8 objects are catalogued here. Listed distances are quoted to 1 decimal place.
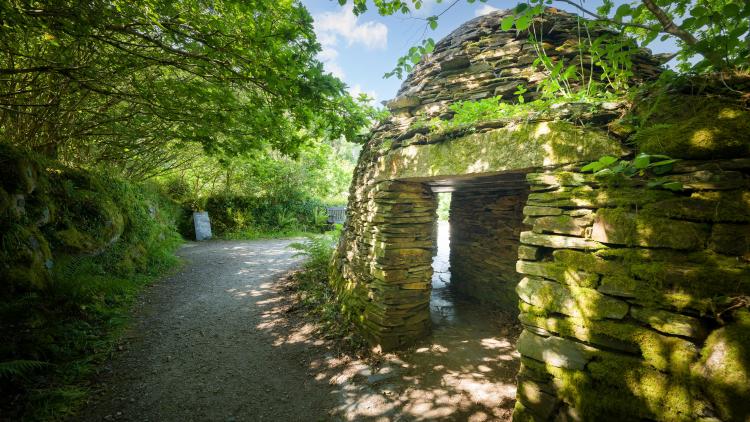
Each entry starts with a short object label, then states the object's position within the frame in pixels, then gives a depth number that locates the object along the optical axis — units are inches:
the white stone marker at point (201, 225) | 438.0
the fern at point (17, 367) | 96.7
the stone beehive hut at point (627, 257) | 53.6
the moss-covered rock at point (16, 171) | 135.3
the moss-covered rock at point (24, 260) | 125.5
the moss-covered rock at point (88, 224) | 175.9
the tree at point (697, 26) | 53.8
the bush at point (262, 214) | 482.3
